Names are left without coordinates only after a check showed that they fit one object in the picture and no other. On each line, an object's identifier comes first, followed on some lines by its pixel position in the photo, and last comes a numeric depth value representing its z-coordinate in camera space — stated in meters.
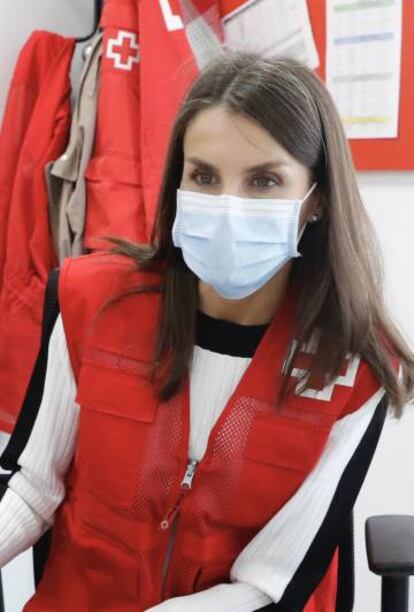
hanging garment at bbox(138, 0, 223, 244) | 1.47
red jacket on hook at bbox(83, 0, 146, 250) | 1.51
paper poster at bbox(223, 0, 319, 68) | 1.60
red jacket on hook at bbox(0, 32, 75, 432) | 1.56
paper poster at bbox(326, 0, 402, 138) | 1.52
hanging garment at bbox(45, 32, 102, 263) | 1.54
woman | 0.95
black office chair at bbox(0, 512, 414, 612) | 0.97
